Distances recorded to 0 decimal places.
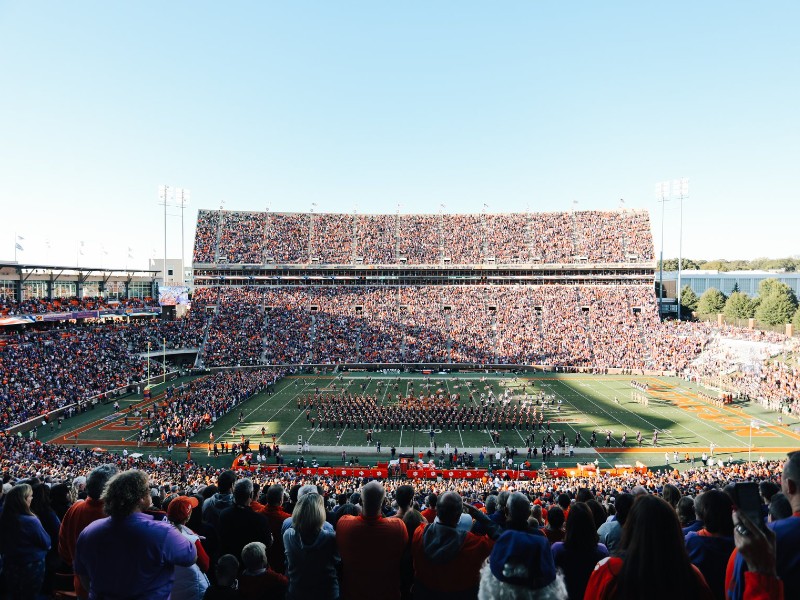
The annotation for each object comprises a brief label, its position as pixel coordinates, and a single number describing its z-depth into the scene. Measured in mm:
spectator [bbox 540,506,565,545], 5691
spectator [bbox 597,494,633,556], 5668
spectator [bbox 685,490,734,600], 3605
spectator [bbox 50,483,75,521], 6293
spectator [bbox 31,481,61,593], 5492
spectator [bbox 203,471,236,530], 6064
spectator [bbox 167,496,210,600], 4062
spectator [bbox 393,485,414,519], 5367
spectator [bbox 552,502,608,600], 4031
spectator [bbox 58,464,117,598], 4758
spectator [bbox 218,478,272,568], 4973
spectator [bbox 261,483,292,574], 5562
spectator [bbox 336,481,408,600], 4066
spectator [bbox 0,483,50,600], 4914
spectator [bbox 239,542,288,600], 3850
